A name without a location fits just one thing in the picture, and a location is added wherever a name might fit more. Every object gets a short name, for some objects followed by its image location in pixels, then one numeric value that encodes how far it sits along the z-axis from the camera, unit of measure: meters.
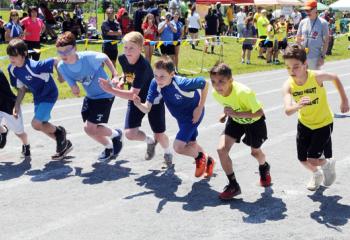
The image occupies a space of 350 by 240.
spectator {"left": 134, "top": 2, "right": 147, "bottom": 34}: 20.05
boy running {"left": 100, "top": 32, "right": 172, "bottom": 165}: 5.91
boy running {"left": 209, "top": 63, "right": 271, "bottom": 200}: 4.93
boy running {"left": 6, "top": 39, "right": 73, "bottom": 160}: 6.45
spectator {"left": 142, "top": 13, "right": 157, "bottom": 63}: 16.50
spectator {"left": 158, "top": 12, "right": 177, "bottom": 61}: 16.62
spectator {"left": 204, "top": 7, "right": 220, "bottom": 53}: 21.62
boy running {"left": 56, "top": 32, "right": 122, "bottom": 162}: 6.27
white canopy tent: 41.09
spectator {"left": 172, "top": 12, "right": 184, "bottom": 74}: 16.27
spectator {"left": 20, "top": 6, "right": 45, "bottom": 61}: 14.98
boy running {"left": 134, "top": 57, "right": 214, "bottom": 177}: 5.43
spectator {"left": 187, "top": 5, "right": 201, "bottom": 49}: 22.69
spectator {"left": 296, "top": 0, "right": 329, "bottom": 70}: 10.00
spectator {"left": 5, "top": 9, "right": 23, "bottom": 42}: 14.45
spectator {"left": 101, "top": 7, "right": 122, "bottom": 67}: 15.06
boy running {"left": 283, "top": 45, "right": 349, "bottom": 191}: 4.88
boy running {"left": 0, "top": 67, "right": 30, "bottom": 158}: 6.72
